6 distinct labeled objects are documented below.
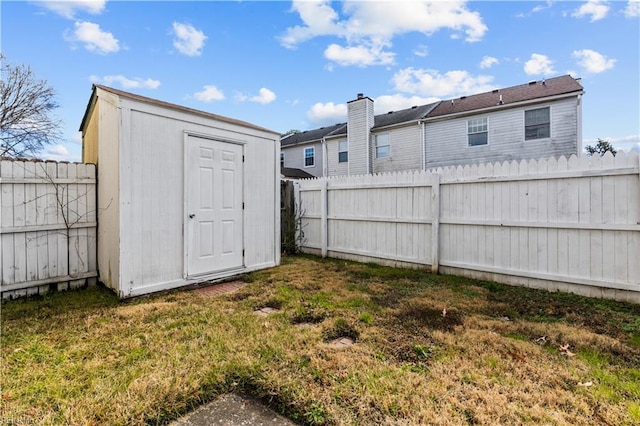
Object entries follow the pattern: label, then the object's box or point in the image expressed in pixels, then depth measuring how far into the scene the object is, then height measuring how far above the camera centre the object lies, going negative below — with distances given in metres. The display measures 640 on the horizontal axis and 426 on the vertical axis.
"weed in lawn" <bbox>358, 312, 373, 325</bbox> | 3.20 -1.17
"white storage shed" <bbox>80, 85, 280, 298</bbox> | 4.06 +0.29
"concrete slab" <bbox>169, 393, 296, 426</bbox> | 1.75 -1.23
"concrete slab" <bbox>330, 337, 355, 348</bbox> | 2.69 -1.20
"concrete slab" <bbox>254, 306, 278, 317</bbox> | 3.52 -1.19
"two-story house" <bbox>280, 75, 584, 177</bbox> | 10.52 +3.33
